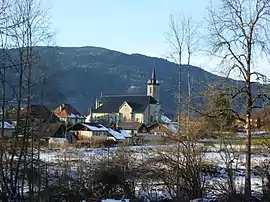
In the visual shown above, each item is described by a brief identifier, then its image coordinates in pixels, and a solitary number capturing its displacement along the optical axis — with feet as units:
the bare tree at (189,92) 63.66
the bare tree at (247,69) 55.52
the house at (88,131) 220.92
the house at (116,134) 224.29
